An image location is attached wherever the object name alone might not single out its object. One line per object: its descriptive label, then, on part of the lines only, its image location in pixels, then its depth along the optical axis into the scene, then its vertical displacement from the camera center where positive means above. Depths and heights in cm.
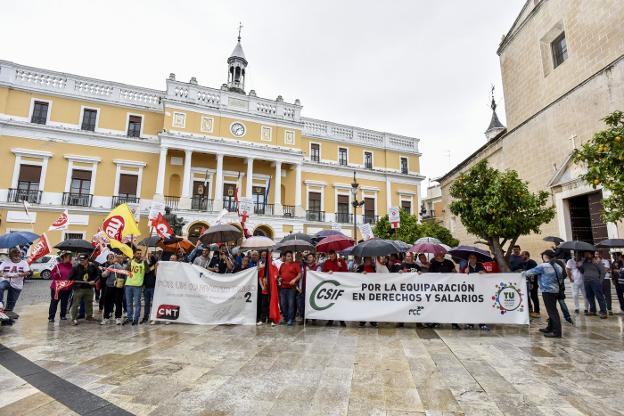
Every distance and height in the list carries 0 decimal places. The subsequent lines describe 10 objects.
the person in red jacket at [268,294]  705 -81
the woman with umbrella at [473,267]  689 -13
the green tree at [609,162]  550 +180
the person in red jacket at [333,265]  747 -15
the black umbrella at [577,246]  746 +41
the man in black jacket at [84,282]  714 -62
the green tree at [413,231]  1956 +183
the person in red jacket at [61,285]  714 -70
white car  1622 -74
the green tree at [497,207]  886 +157
